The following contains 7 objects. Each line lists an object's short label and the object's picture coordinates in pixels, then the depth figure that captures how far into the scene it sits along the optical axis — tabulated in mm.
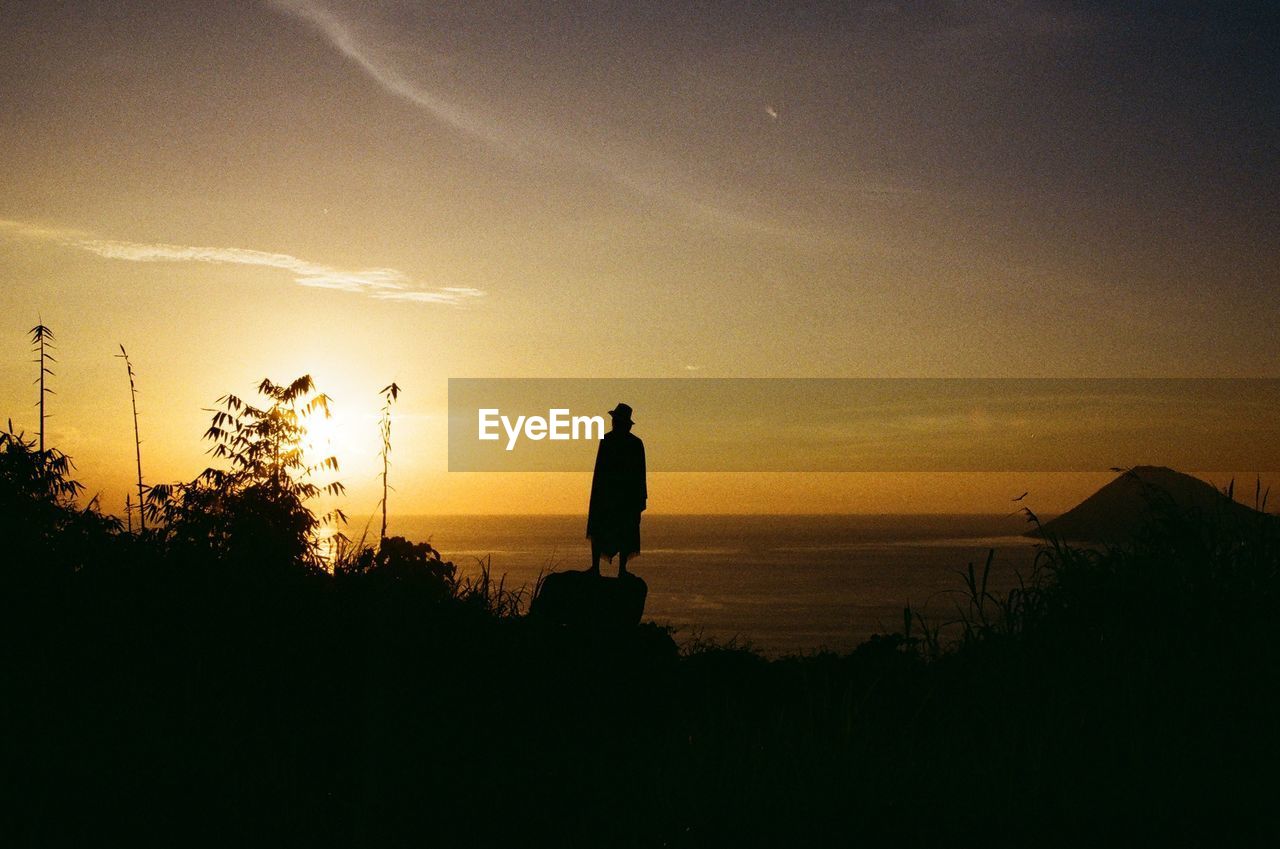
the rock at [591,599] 12188
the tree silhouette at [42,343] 17672
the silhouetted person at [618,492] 13859
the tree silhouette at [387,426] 14406
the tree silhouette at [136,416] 18244
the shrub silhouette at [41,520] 9562
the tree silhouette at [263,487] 21875
